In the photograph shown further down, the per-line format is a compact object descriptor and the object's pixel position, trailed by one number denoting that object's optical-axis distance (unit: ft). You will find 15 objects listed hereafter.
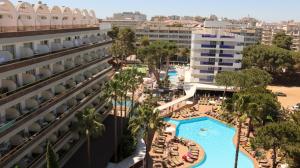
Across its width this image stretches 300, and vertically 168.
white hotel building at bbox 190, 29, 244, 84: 210.18
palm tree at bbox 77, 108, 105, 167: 80.42
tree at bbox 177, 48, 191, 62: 307.66
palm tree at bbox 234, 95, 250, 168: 80.43
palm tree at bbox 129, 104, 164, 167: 84.94
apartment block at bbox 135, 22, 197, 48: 370.89
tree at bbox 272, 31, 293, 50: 318.81
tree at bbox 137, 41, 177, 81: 222.77
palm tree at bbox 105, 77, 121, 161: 98.74
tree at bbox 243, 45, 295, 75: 242.23
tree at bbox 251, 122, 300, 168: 85.84
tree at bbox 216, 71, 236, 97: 177.69
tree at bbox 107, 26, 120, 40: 319.08
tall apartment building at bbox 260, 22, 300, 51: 426.22
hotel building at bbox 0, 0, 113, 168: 66.27
